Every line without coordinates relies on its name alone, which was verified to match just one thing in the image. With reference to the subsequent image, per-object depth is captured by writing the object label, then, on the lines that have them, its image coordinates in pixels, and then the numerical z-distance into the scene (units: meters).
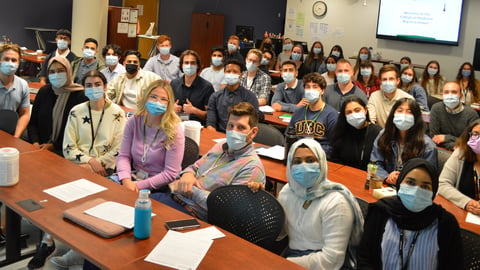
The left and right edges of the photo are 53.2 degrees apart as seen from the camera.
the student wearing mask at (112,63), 6.85
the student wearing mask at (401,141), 3.72
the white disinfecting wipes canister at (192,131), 4.21
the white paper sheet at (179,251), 2.10
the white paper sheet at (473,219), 2.88
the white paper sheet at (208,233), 2.37
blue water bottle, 2.26
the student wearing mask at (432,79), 9.05
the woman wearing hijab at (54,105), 4.32
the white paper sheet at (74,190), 2.75
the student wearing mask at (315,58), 10.56
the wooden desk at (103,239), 2.13
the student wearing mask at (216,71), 7.17
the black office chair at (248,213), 2.60
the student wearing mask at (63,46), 7.68
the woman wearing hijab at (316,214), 2.45
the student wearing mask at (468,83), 8.37
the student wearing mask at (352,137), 4.19
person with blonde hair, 3.53
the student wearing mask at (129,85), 5.86
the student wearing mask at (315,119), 4.57
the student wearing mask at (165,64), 7.39
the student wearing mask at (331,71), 8.38
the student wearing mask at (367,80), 7.55
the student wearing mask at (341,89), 6.18
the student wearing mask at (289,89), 6.52
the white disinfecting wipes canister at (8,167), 2.81
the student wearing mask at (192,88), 5.94
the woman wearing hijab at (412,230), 2.32
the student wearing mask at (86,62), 7.08
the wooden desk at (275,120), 5.50
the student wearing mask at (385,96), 5.69
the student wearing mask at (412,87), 6.67
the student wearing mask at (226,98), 5.50
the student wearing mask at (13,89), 4.53
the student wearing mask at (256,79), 6.84
